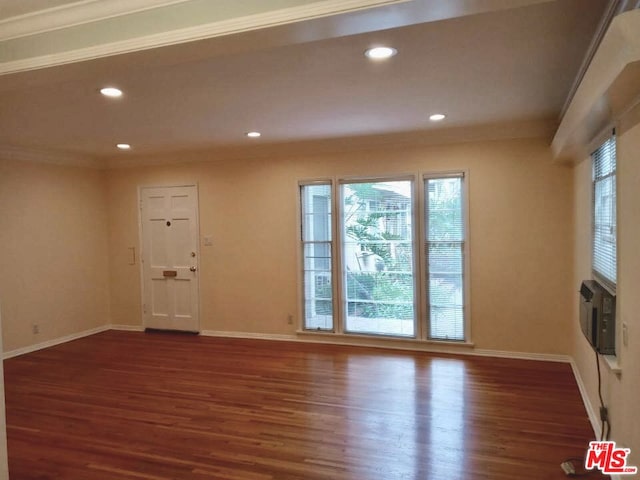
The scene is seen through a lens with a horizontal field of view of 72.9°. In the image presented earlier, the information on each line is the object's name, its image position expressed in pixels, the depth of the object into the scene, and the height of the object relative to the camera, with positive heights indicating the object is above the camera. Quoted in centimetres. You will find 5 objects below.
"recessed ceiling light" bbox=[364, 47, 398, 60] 241 +99
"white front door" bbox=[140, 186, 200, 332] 596 -36
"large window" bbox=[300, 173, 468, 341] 487 -36
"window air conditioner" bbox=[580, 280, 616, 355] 247 -58
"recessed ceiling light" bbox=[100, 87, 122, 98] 301 +100
